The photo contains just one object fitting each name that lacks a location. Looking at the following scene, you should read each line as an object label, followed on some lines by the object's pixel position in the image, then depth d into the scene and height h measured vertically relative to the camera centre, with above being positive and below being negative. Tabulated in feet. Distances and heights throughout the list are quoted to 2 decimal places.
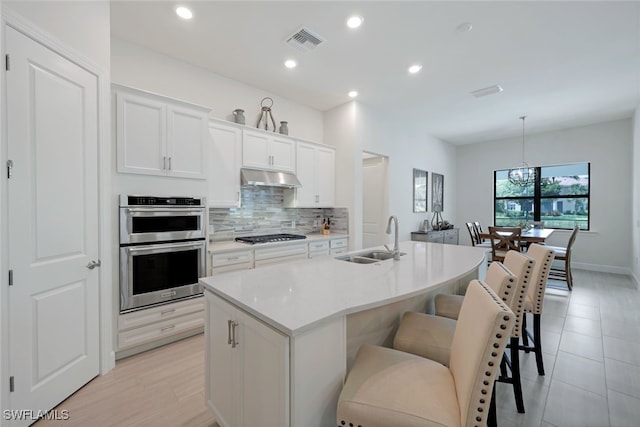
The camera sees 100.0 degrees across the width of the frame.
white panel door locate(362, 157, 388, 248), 16.47 +0.56
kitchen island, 3.42 -1.82
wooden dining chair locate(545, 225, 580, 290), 13.79 -2.53
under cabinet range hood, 11.17 +1.42
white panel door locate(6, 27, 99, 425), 5.19 -0.30
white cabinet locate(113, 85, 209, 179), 7.77 +2.38
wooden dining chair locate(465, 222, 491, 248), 17.49 -1.67
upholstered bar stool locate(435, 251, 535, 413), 5.64 -2.34
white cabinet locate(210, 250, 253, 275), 9.59 -1.88
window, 18.65 +0.97
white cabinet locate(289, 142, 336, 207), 13.34 +1.86
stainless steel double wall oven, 7.66 -1.18
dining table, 13.83 -1.30
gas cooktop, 11.11 -1.21
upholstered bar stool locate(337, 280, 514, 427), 3.02 -2.31
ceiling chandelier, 18.80 +2.77
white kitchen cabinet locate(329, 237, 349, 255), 13.61 -1.79
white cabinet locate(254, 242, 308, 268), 10.77 -1.83
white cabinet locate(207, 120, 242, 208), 10.32 +1.83
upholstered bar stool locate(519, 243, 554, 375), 6.86 -2.18
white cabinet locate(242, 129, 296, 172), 11.39 +2.68
